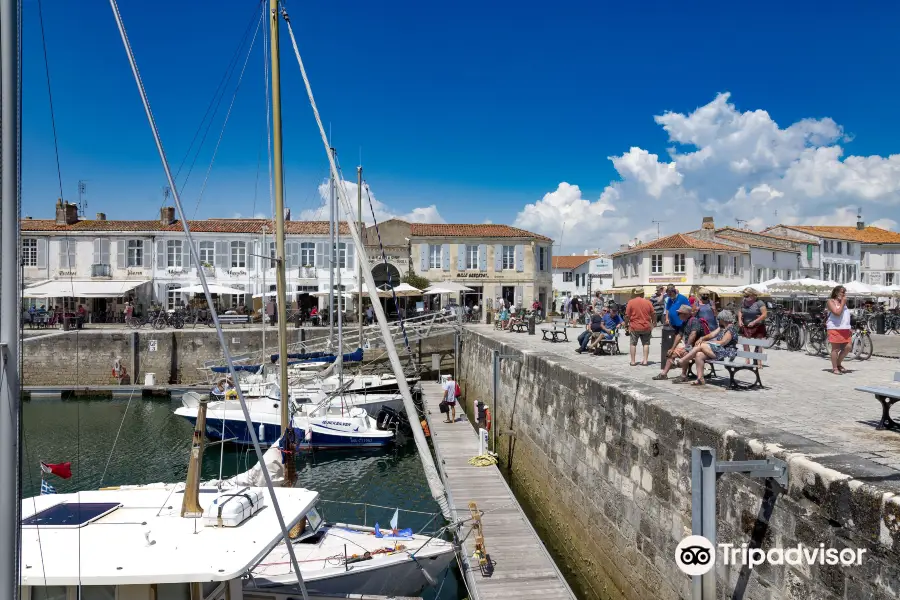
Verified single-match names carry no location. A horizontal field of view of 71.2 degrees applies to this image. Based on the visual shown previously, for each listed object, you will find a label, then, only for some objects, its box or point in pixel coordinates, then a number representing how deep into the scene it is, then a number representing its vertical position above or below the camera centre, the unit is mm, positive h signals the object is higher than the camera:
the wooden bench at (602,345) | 16359 -1422
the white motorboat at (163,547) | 5387 -2398
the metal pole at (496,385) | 15995 -2560
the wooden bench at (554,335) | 21208 -1667
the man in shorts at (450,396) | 17953 -3066
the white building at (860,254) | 50188 +3233
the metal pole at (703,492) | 5336 -1736
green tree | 40969 +497
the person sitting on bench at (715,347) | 9758 -882
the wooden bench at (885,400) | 6299 -1135
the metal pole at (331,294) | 22978 -249
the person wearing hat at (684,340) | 10352 -856
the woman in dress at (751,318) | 11866 -494
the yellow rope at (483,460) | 13438 -3691
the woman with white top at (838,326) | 10602 -592
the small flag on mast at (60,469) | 6412 -1925
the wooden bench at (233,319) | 33594 -1724
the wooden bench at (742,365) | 9258 -1105
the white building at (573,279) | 64500 +1154
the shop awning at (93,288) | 31094 -141
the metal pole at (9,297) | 3807 -75
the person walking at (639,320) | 13438 -626
